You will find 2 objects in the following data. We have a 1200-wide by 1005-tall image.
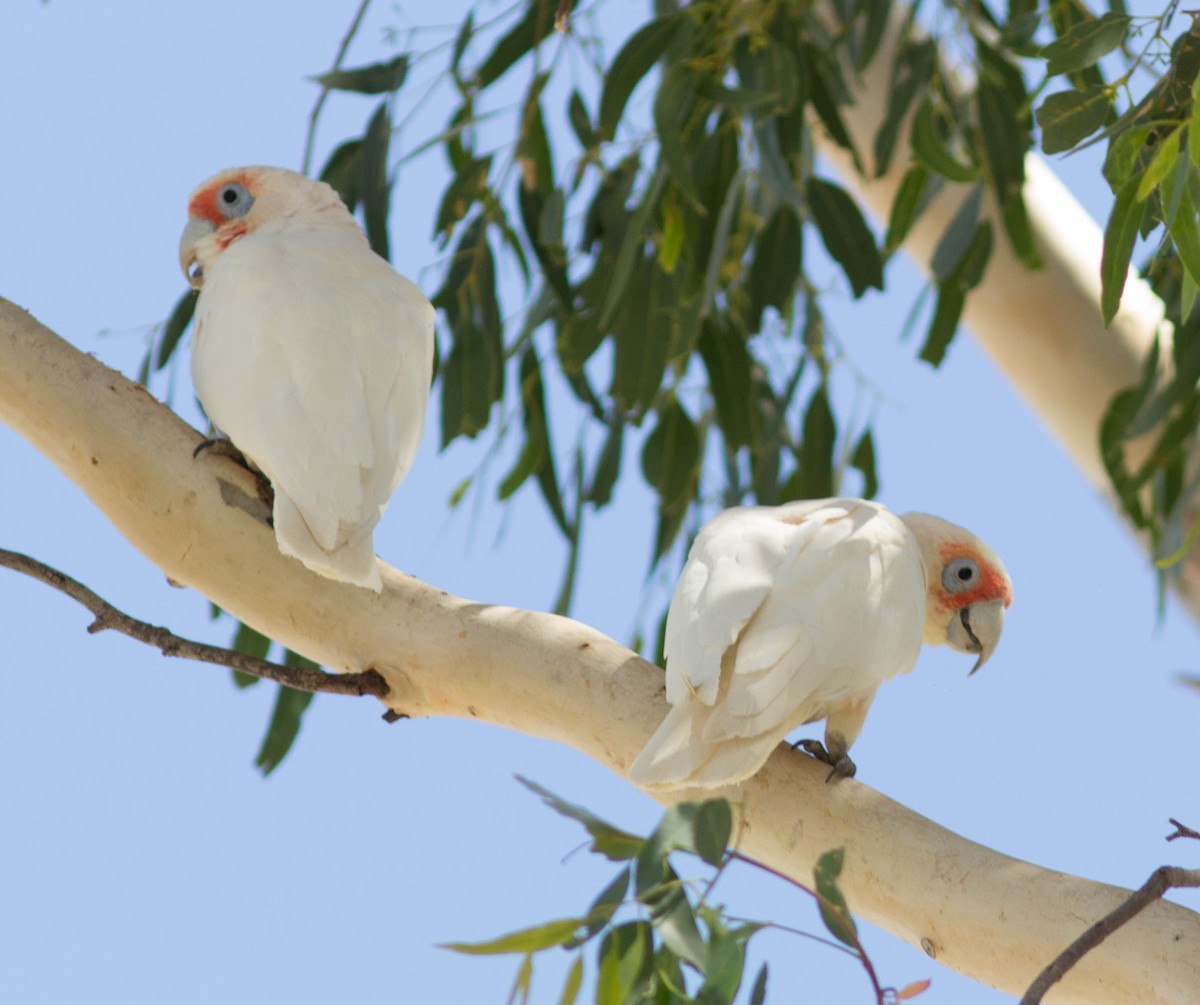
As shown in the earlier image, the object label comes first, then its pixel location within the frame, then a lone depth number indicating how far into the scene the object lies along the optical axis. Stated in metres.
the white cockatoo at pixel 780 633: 11.56
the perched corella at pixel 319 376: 11.62
